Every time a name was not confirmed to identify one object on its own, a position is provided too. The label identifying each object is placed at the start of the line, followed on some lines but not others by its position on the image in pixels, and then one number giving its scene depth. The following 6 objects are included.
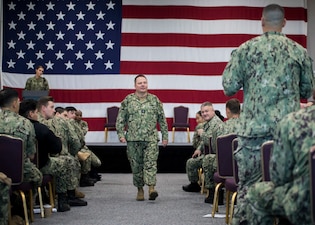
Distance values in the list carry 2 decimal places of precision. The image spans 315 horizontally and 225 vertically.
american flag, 15.49
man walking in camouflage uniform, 8.64
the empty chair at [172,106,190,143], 15.03
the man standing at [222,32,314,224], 4.53
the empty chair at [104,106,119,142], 14.83
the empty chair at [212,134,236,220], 6.31
